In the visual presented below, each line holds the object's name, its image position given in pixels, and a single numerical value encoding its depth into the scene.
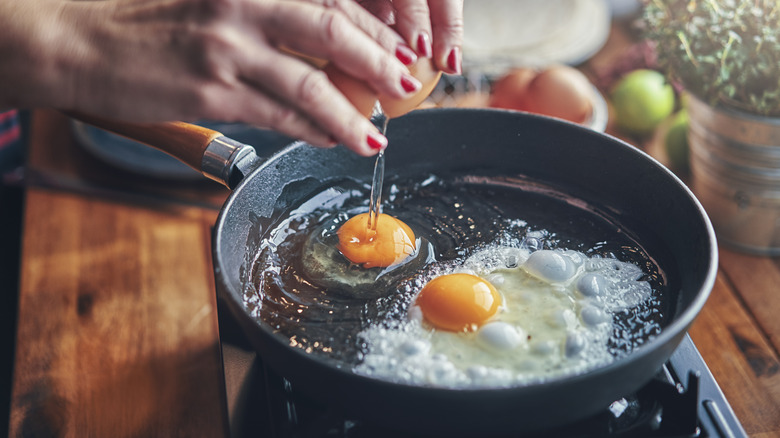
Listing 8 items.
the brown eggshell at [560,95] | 0.90
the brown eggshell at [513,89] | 0.92
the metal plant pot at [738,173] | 0.80
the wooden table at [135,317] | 0.73
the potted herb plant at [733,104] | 0.80
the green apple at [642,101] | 0.93
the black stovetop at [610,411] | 0.63
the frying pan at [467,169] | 0.59
